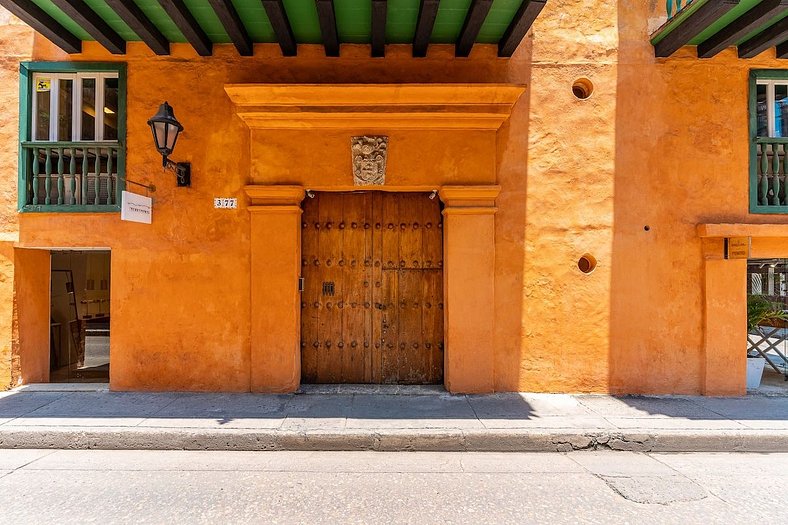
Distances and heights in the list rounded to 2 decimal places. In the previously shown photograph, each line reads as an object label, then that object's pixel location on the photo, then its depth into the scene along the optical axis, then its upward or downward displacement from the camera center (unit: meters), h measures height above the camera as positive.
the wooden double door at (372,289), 6.37 -0.33
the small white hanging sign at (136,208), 5.36 +0.74
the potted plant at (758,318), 6.38 -0.75
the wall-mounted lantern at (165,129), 5.22 +1.67
